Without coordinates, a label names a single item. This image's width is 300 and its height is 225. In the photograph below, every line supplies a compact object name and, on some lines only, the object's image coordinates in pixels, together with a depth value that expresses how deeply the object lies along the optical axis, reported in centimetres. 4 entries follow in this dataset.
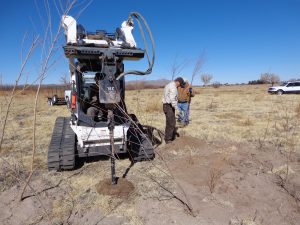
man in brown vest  893
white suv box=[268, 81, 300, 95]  2745
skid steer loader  382
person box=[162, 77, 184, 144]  612
